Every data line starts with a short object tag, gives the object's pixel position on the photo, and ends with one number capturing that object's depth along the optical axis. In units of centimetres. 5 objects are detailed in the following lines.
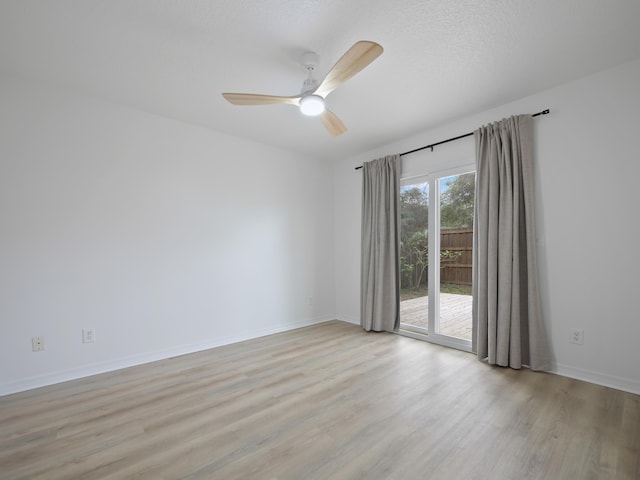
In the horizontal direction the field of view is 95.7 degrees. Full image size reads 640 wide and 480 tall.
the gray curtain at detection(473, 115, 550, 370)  267
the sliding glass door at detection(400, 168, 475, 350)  334
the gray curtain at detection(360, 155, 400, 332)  393
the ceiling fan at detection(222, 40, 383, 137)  167
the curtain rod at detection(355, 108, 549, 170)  270
